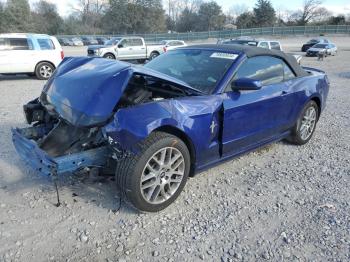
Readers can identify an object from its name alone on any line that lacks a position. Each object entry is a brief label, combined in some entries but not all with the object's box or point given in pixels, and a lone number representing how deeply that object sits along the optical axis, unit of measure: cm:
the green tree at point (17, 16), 6116
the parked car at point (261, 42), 1686
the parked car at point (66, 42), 4985
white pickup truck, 2134
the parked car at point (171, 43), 2439
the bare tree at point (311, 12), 8381
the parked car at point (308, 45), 3531
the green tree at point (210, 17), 8181
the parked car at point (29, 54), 1184
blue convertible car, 315
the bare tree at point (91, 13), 8282
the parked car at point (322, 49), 2902
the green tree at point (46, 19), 6906
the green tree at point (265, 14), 7631
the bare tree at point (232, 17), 8778
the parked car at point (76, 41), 4958
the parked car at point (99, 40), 4936
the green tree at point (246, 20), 7806
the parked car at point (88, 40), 5147
